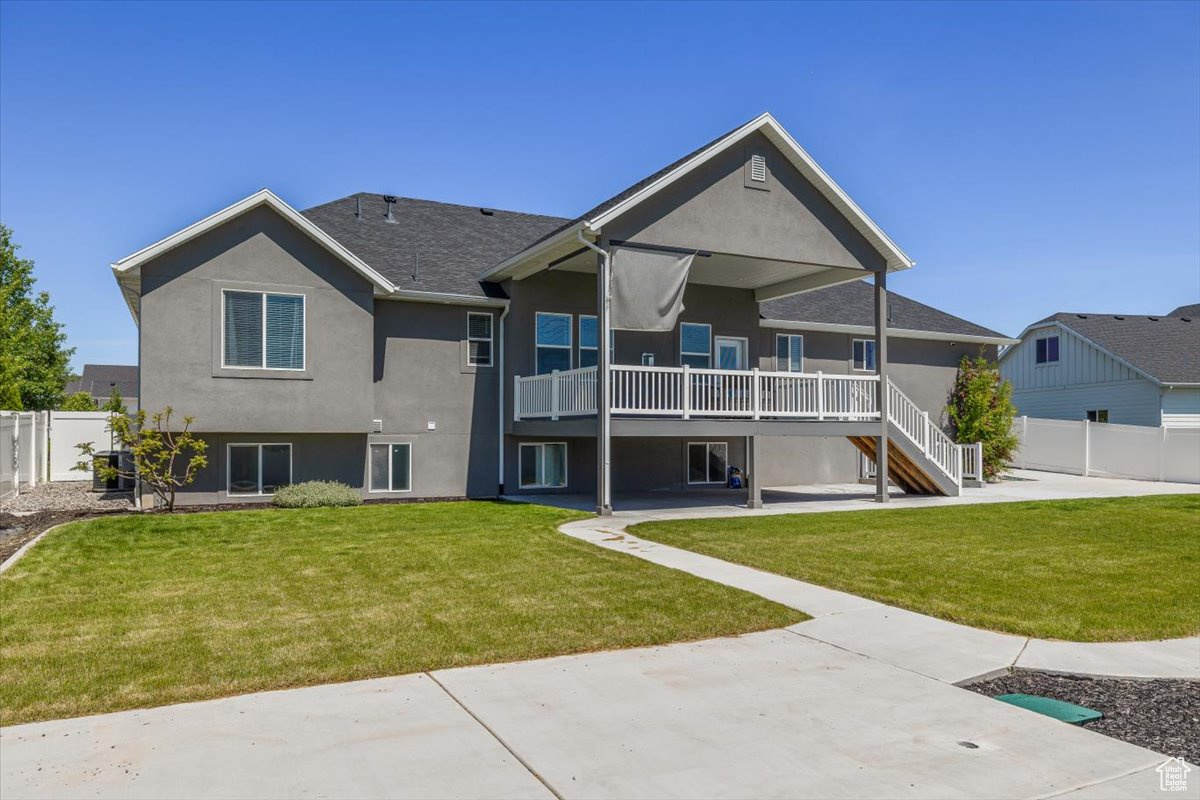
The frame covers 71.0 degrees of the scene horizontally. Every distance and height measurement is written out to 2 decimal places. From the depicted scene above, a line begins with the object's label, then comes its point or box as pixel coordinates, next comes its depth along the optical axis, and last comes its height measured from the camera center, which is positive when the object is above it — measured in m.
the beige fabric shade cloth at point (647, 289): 16.19 +2.32
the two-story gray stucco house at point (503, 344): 16.02 +1.39
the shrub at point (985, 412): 24.69 -0.08
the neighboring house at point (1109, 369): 29.97 +1.58
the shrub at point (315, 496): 16.47 -1.77
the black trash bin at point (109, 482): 21.98 -2.04
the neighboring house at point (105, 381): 62.28 +1.87
